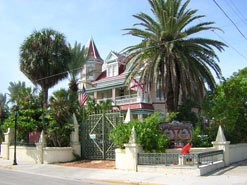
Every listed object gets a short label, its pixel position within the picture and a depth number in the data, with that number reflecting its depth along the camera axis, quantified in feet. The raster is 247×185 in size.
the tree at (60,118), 62.95
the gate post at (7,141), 77.82
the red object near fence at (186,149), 42.93
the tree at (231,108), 62.49
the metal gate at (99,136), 57.54
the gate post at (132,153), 45.29
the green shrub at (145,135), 47.01
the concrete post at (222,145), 49.11
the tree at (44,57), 81.56
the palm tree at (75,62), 77.30
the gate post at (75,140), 63.00
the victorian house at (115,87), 103.96
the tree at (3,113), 92.40
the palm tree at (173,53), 63.87
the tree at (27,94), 76.54
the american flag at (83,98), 66.95
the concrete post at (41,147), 63.26
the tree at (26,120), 67.15
